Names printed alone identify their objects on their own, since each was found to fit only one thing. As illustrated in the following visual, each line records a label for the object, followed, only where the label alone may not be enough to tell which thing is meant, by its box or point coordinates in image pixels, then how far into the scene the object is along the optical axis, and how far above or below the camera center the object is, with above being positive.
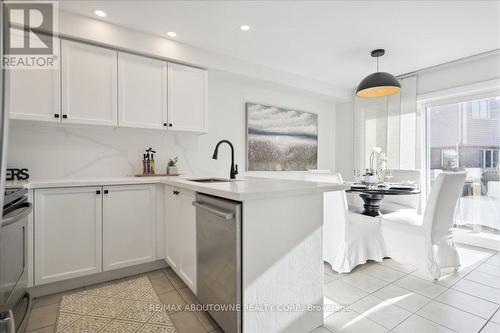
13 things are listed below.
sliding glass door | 3.25 +0.21
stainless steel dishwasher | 1.30 -0.55
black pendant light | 2.68 +0.92
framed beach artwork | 3.86 +0.47
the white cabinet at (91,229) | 2.00 -0.57
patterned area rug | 1.62 -1.08
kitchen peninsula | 1.33 -0.50
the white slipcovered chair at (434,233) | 2.20 -0.64
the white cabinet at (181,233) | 1.82 -0.57
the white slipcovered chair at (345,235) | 2.39 -0.70
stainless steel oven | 1.04 -0.50
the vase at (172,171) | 3.03 -0.06
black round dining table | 2.52 -0.28
